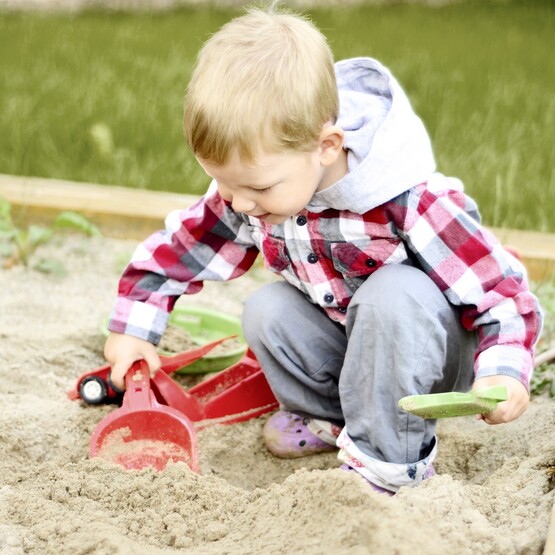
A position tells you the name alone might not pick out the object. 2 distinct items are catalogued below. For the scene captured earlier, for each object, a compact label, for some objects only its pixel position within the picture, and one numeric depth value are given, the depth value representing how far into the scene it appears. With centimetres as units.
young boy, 184
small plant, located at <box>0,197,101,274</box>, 241
